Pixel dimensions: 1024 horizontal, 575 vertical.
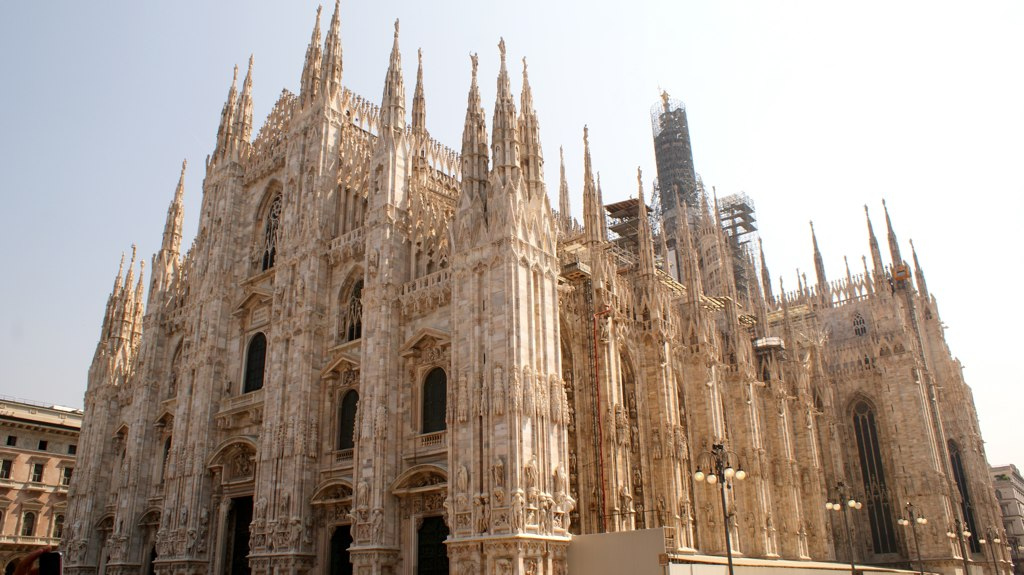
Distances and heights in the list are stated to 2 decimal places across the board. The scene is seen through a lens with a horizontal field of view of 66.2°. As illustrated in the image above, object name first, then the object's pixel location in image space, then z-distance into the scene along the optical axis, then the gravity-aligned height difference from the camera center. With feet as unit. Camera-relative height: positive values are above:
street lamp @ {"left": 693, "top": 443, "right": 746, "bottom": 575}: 64.62 +7.22
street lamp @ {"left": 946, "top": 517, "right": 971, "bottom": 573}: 135.85 +3.49
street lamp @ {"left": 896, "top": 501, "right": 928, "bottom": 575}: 114.11 +5.66
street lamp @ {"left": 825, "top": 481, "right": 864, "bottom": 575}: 132.77 +10.03
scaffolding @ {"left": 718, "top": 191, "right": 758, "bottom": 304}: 211.63 +87.80
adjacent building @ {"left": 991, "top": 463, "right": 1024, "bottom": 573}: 301.22 +18.64
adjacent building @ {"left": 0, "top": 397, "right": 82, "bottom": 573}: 165.36 +20.85
